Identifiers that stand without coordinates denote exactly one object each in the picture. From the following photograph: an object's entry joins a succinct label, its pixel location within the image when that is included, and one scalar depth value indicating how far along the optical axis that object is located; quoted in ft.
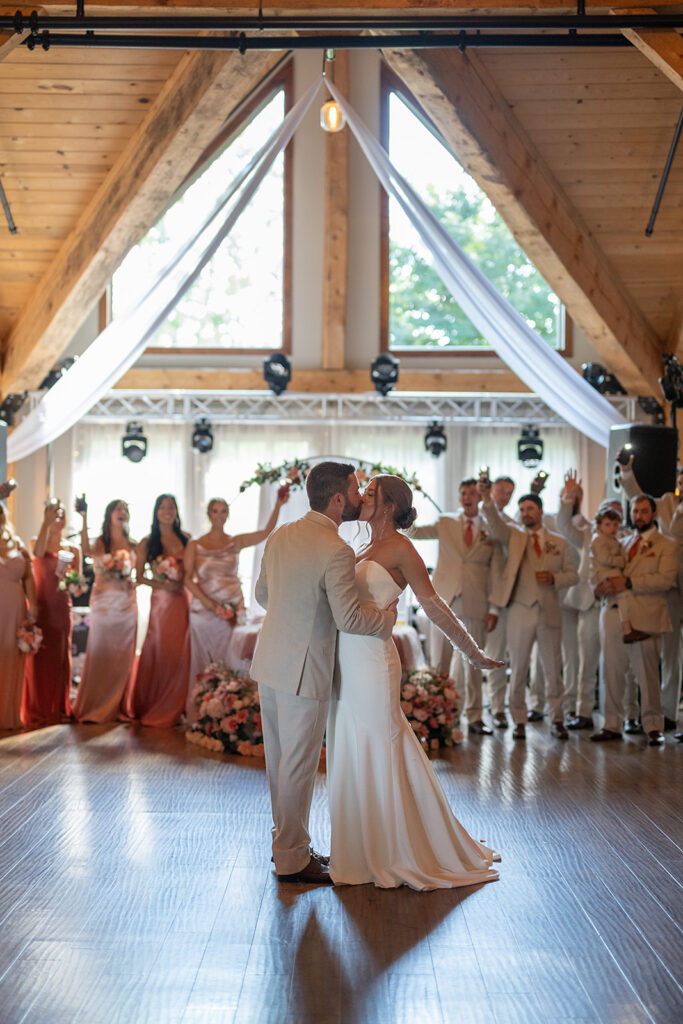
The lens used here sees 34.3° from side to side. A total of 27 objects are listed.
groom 13.52
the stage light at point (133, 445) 40.98
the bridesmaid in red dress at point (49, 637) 26.58
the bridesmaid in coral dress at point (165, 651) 26.73
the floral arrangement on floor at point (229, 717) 22.59
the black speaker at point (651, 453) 28.50
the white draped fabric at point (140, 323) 24.57
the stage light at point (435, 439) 40.91
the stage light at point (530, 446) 41.04
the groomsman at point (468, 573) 25.35
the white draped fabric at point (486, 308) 24.86
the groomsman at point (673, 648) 25.75
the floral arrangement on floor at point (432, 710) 22.89
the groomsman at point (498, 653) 25.72
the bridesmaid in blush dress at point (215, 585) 26.43
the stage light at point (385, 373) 39.27
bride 13.75
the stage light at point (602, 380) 38.86
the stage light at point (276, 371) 39.09
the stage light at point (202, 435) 41.24
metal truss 39.83
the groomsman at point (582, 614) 26.91
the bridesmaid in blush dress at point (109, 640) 26.86
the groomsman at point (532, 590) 24.99
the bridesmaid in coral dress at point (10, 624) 25.35
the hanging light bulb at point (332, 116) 25.82
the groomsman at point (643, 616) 24.25
